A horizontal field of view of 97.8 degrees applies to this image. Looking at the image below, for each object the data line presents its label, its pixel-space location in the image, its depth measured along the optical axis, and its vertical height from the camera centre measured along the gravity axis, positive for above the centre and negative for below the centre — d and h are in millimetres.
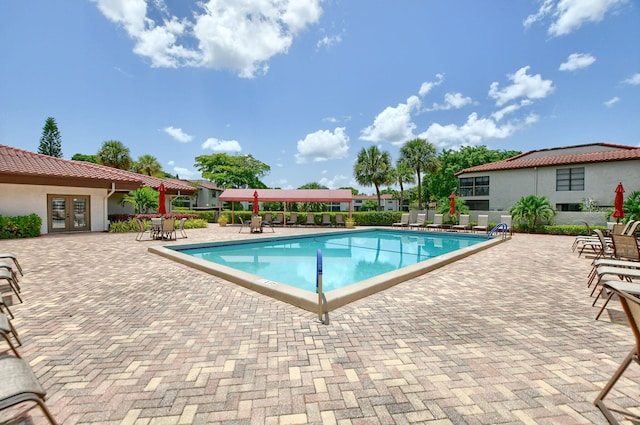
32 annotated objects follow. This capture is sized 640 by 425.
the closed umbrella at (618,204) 10930 +113
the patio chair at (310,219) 22578 -925
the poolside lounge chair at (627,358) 1912 -1113
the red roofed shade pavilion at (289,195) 22859 +1061
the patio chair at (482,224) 17469 -1044
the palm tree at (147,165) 33625 +5169
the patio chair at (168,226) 12680 -828
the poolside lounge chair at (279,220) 24145 -1070
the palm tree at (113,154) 30406 +5875
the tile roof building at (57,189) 14077 +1094
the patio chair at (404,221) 21194 -1031
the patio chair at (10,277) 4048 -1055
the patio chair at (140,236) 13422 -1457
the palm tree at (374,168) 31375 +4506
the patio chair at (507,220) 16091 -730
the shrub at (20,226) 13047 -885
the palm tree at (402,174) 29395 +3845
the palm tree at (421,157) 28359 +5245
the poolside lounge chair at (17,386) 1517 -1048
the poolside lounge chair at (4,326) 2305 -1015
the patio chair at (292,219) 22500 -920
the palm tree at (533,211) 17984 -232
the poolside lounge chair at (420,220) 20094 -921
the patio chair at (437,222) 19672 -1047
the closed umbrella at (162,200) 14477 +412
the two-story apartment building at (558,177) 19234 +2394
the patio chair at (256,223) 16984 -931
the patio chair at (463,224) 18075 -1091
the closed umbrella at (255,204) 19122 +254
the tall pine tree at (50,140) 42031 +10380
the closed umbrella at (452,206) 19344 +104
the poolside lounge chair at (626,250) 4913 -1006
